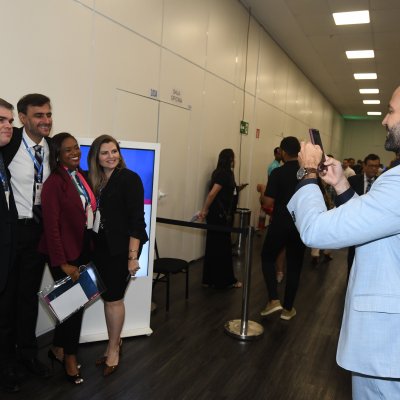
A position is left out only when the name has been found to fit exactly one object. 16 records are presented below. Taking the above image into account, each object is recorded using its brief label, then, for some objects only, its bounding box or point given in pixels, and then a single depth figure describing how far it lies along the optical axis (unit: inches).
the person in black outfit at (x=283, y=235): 131.6
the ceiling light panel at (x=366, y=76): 384.5
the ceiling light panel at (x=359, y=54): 307.9
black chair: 135.9
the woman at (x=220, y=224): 165.8
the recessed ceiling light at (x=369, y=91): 454.6
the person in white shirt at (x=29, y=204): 87.3
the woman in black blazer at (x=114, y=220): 93.4
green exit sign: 248.2
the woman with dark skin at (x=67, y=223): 86.4
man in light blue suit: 39.3
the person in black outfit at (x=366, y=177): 135.2
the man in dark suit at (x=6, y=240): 78.8
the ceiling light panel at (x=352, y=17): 231.1
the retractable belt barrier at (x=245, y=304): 119.6
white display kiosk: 111.9
